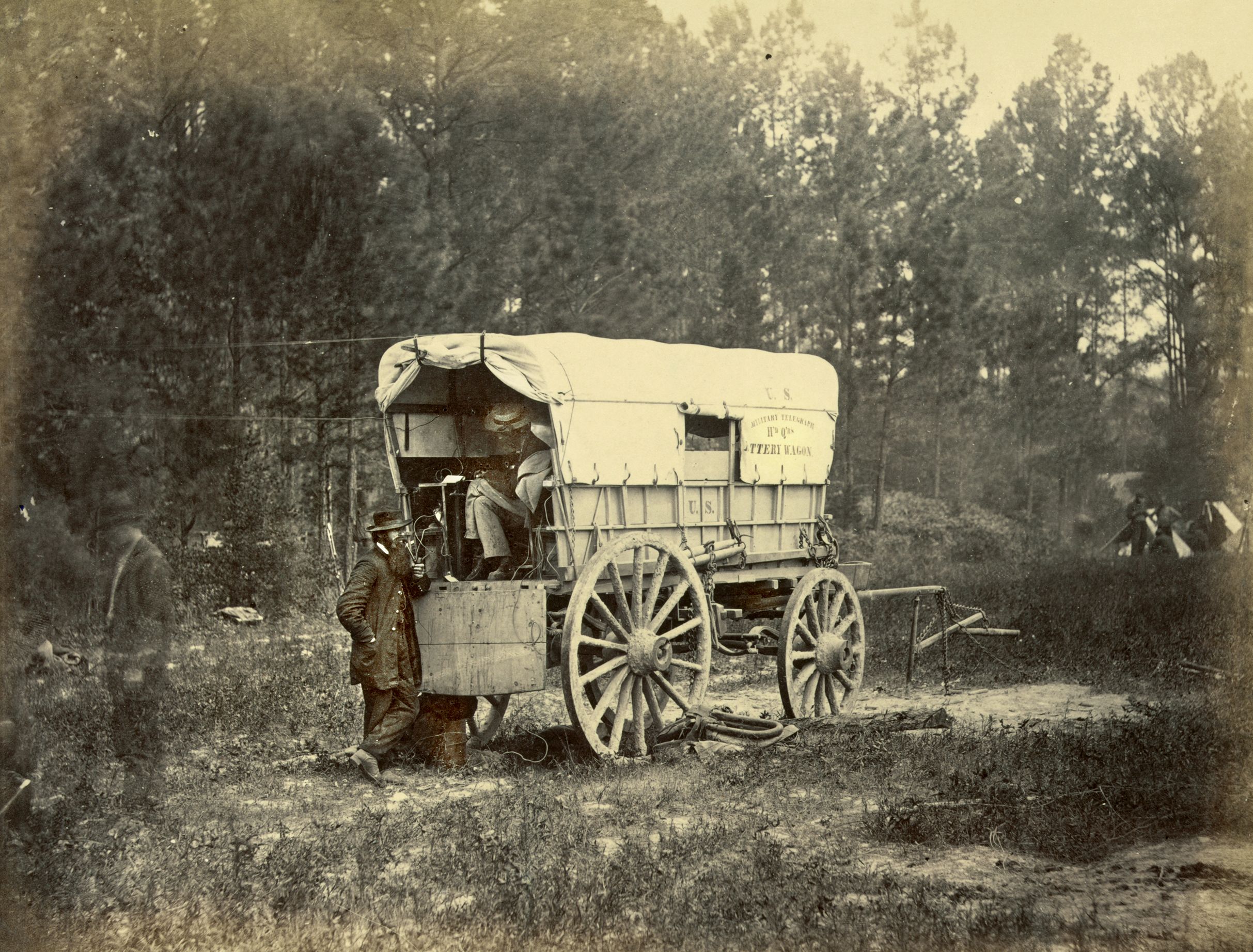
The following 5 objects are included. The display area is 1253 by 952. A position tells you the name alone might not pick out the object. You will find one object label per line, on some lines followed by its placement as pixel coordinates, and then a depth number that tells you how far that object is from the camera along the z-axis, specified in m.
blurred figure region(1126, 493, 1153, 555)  23.08
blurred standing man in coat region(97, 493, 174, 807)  6.25
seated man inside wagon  7.73
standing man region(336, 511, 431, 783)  7.09
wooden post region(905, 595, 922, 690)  9.80
